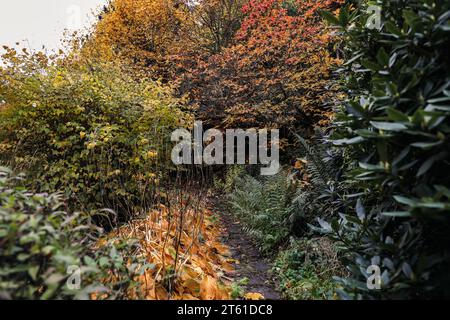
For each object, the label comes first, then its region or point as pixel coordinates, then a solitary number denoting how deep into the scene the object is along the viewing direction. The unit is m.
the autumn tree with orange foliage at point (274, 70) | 7.54
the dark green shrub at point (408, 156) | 1.63
